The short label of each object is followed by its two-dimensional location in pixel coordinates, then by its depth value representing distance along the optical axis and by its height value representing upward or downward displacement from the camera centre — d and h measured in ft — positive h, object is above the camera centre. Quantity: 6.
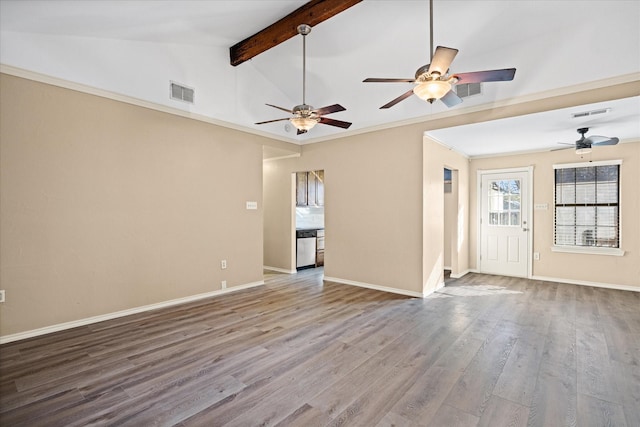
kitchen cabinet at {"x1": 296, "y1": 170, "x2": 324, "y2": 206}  22.99 +1.83
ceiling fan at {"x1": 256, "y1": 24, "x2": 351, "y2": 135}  11.38 +3.55
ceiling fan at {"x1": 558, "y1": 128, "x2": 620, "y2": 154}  14.14 +3.32
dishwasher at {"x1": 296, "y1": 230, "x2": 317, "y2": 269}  22.09 -2.56
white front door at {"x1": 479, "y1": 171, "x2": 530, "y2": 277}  19.97 -0.65
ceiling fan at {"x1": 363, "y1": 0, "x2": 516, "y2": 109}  7.73 +3.57
